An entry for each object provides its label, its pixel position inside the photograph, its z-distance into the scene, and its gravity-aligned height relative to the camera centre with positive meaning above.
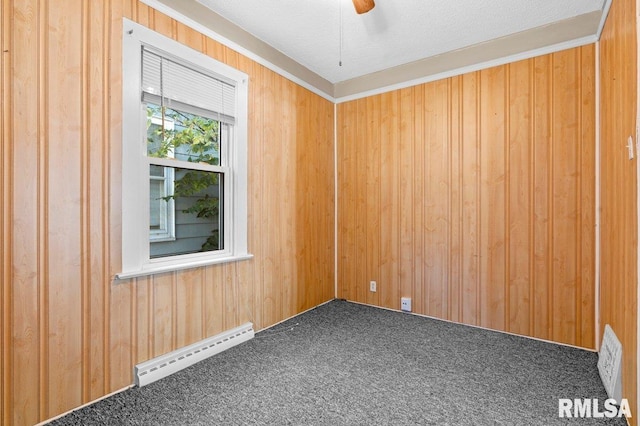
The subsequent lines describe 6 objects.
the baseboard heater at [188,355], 1.94 -0.99
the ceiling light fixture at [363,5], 1.84 +1.25
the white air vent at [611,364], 1.67 -0.88
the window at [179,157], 1.92 +0.41
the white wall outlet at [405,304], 3.23 -0.94
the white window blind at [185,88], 2.03 +0.91
